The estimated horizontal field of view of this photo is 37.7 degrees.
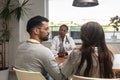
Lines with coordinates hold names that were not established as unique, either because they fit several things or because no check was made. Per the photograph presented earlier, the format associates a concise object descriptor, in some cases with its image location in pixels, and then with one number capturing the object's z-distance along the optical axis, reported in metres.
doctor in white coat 3.68
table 1.84
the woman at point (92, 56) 1.46
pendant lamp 2.94
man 1.56
